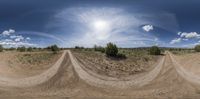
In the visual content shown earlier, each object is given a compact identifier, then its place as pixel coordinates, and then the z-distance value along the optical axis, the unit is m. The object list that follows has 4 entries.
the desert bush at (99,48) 26.20
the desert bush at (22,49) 32.58
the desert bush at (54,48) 28.80
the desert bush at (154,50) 29.31
